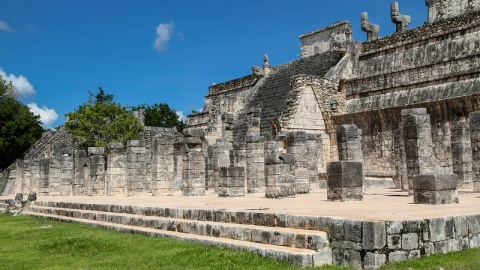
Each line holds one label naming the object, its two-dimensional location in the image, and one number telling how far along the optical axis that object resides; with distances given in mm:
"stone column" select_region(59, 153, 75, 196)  24281
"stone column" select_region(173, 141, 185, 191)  21252
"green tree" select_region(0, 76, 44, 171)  42438
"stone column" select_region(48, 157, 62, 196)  24386
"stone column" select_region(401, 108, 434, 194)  13203
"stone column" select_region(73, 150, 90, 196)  22641
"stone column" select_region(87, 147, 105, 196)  21766
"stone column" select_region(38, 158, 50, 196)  24781
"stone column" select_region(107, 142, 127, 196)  21516
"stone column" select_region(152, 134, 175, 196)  19656
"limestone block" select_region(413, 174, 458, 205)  10023
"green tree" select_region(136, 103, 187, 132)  69562
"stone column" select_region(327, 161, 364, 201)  11969
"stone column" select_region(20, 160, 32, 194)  28247
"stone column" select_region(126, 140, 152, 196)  20234
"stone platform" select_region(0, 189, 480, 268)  6695
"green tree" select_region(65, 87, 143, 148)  37906
